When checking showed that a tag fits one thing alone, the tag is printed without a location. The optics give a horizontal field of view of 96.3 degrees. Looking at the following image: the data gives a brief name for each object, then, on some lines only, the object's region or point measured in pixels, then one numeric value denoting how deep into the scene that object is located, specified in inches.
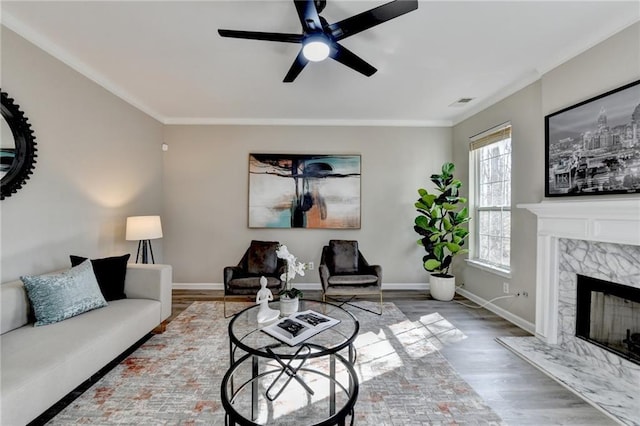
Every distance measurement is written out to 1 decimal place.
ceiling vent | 150.3
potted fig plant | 157.1
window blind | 139.1
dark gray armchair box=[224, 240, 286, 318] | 137.2
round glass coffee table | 68.9
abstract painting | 182.5
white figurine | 88.5
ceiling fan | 66.1
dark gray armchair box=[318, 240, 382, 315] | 142.4
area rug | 71.4
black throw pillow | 104.6
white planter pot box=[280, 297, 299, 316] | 90.9
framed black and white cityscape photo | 83.1
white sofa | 59.2
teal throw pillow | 82.5
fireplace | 81.0
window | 141.6
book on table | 72.9
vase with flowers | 91.1
